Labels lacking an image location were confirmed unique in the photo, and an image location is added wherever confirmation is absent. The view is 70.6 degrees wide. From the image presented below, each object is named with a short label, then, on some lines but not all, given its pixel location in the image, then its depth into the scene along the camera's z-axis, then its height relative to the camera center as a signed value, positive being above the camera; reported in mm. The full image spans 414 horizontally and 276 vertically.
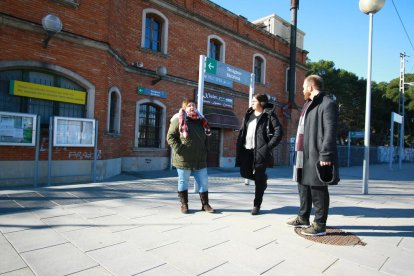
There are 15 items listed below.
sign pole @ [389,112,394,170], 17531 +633
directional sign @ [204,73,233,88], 7342 +1659
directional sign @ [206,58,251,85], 7301 +1925
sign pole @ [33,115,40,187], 7188 -448
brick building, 7511 +2342
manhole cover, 3754 -1187
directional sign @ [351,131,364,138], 21030 +1163
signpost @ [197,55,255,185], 7211 +1836
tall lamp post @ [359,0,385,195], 8016 +2417
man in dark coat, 3707 -78
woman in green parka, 4816 -61
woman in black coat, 4750 +72
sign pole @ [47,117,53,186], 7414 -554
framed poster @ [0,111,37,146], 6926 +180
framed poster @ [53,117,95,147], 7594 +173
